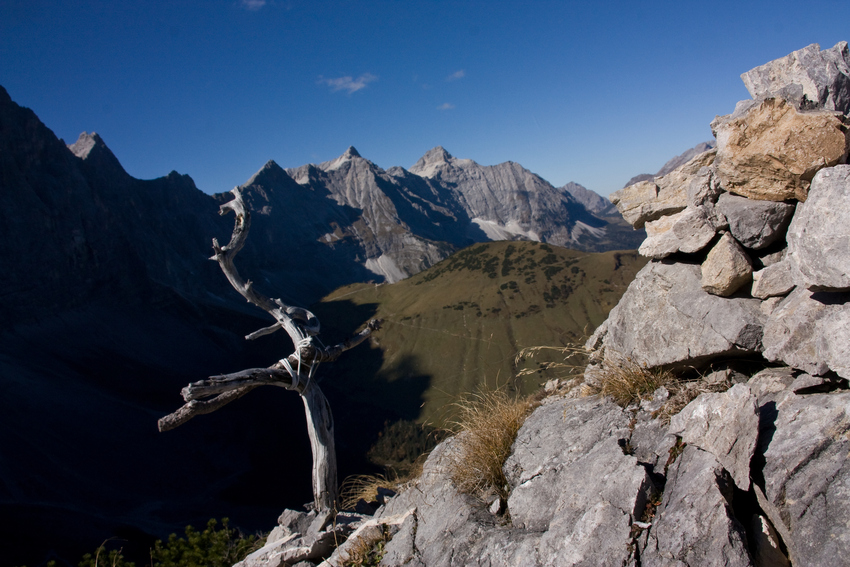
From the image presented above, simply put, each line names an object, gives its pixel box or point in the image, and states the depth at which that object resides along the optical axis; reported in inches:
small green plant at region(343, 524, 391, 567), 210.4
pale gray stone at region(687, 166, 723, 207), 244.2
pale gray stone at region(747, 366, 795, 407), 183.5
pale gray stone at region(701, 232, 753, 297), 217.6
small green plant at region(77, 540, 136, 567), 293.7
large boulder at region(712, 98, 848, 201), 188.5
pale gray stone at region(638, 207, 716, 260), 241.3
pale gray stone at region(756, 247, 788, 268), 214.7
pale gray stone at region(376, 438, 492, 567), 188.4
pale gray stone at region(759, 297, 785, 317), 207.0
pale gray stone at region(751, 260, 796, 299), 201.7
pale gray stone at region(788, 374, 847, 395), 165.8
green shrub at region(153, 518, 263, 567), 306.8
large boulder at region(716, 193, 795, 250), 206.8
